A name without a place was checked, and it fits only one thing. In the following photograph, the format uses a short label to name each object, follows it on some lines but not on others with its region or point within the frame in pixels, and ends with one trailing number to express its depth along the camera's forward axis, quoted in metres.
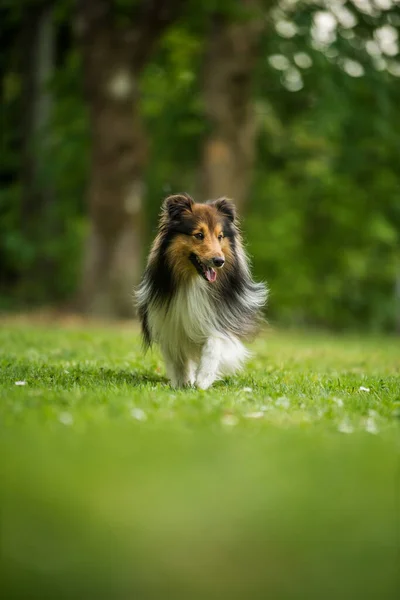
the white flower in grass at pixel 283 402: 6.30
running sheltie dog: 7.17
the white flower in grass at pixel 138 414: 5.53
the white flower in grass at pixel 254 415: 5.81
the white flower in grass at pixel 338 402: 6.40
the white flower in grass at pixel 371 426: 5.50
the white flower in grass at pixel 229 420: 5.51
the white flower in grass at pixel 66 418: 5.28
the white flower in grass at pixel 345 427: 5.49
